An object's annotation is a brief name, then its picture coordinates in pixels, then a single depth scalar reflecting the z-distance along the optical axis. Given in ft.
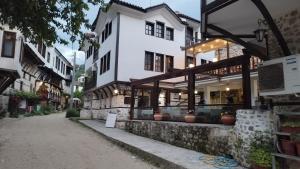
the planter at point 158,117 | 32.21
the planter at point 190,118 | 26.16
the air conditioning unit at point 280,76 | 15.10
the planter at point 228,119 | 21.12
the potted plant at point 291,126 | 14.44
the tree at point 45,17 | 15.99
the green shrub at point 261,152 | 15.65
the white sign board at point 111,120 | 44.84
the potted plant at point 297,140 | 14.18
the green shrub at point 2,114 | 56.41
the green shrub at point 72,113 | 73.11
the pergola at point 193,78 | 20.05
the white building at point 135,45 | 48.64
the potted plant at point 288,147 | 14.54
